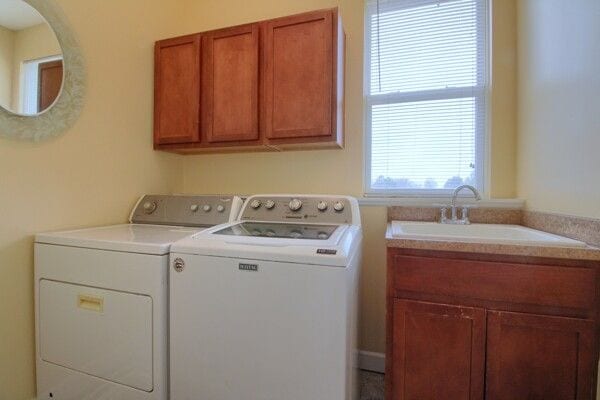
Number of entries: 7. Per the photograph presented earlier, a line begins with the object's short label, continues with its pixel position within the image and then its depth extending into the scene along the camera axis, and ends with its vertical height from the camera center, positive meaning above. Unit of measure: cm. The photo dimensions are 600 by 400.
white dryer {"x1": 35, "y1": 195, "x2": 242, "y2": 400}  115 -54
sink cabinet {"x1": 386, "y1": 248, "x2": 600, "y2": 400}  106 -54
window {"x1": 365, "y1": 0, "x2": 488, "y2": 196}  177 +62
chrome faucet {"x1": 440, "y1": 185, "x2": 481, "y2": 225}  161 -12
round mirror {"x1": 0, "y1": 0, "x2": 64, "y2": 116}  131 +61
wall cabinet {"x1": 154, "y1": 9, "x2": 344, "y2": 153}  162 +63
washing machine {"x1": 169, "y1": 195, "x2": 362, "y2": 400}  98 -47
